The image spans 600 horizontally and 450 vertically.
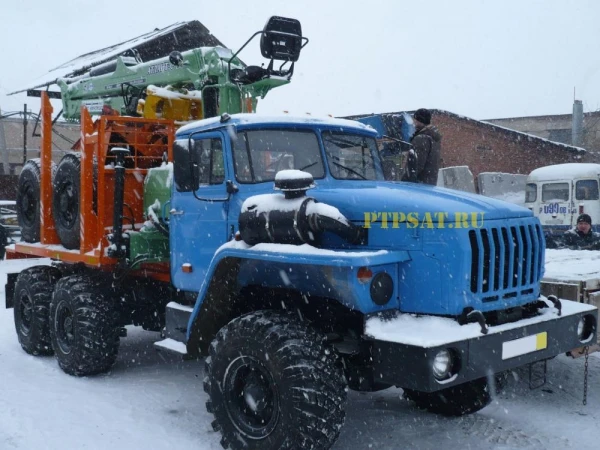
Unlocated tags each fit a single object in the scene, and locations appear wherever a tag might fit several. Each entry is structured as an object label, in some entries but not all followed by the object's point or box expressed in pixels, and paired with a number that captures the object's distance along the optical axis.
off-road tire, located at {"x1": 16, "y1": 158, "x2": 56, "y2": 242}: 7.44
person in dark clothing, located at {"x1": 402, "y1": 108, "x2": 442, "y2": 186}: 6.39
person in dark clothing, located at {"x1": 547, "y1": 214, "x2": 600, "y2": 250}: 9.12
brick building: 24.84
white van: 15.98
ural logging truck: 3.87
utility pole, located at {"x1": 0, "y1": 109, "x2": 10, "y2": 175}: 29.37
